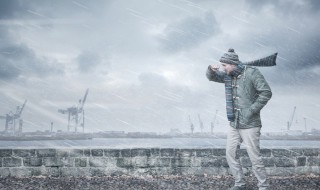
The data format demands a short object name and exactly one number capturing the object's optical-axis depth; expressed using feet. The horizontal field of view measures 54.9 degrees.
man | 12.51
